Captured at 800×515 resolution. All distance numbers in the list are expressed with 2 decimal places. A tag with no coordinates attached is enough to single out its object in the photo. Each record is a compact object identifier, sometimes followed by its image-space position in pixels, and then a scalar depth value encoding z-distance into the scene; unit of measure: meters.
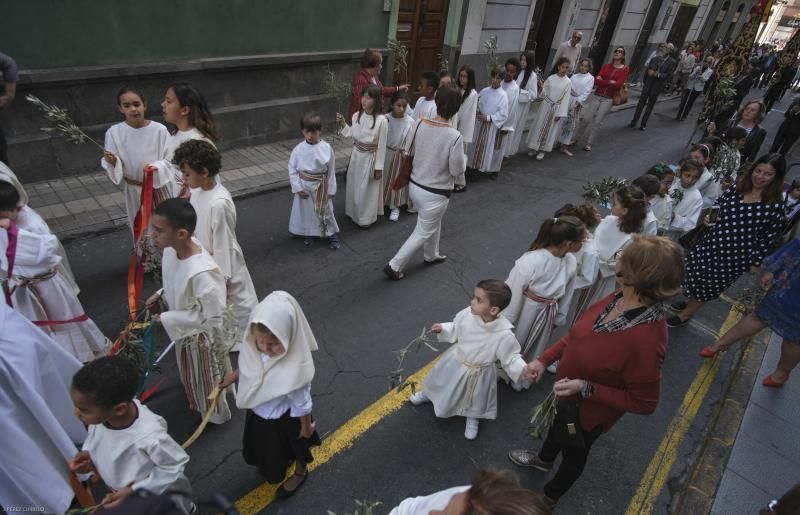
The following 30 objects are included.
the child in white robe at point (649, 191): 4.13
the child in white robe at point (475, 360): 2.96
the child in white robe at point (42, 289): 2.77
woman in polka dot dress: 4.18
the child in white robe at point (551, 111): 8.65
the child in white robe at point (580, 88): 9.12
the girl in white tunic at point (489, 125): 7.48
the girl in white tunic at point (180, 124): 4.06
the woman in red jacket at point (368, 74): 6.51
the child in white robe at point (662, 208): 4.63
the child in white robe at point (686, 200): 4.82
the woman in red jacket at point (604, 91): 9.47
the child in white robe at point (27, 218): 2.96
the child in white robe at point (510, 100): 7.62
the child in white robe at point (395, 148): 5.99
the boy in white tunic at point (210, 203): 3.37
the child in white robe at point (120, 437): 1.95
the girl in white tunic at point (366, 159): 5.59
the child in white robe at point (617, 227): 3.68
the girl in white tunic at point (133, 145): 4.07
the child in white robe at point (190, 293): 2.64
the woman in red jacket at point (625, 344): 2.18
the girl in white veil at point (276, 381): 2.31
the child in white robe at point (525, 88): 8.28
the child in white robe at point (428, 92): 6.43
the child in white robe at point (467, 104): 6.71
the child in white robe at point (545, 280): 3.32
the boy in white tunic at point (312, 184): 5.07
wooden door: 9.62
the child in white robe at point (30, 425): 2.11
